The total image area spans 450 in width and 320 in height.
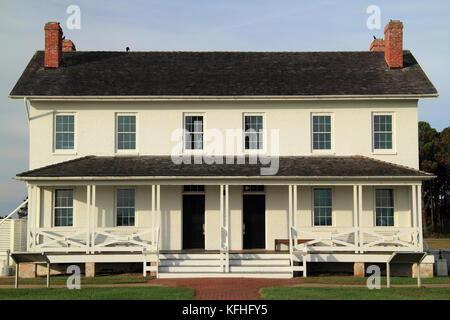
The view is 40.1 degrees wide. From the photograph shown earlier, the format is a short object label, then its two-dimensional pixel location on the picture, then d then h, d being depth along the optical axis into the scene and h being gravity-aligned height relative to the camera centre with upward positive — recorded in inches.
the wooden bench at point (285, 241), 933.2 -85.4
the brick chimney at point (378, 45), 1163.3 +263.3
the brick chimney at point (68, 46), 1165.3 +262.9
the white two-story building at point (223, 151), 942.4 +54.5
